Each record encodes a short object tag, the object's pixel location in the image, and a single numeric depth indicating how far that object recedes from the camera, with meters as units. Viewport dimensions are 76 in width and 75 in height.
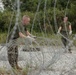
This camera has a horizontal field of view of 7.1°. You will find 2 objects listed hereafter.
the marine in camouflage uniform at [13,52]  9.93
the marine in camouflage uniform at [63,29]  18.58
